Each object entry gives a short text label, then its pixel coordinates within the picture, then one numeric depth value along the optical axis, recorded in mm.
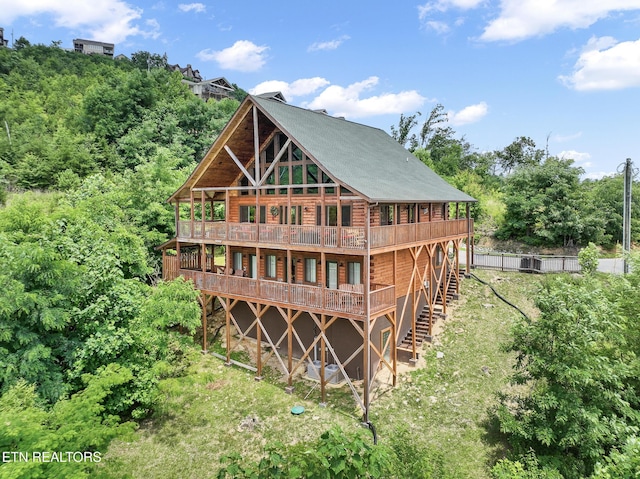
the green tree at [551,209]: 31203
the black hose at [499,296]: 22347
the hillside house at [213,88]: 85750
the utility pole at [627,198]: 18375
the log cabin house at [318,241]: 15961
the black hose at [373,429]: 13859
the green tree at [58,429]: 8133
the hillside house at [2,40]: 102000
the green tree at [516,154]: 64812
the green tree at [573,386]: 11789
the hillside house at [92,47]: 126750
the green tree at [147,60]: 95312
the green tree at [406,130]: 59781
